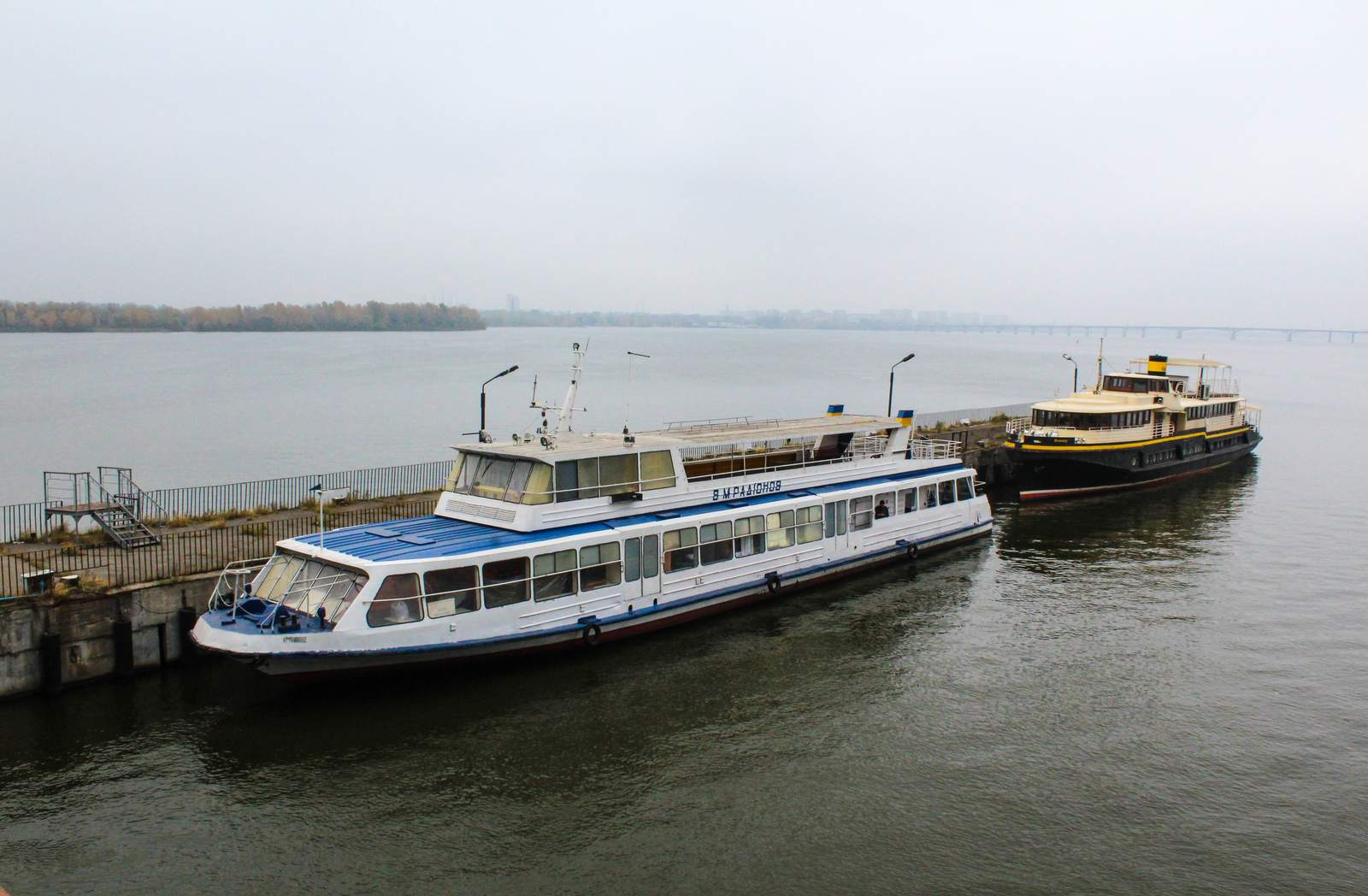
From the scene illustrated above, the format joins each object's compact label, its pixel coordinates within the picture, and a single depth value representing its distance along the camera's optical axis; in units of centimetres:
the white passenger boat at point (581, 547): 1922
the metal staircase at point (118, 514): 2300
